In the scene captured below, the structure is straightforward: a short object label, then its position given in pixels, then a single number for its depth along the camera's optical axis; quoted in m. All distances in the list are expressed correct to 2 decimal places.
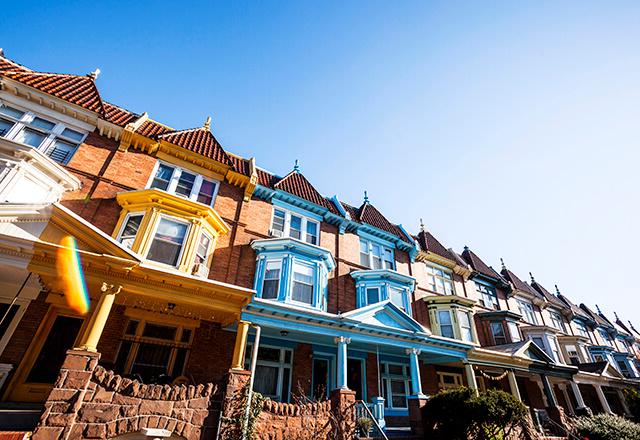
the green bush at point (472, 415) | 9.66
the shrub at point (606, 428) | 13.27
